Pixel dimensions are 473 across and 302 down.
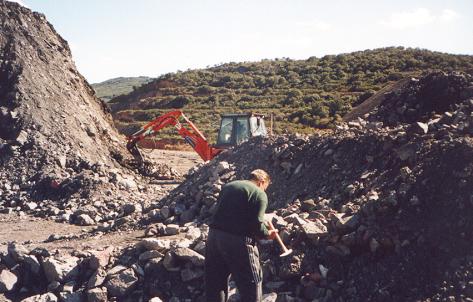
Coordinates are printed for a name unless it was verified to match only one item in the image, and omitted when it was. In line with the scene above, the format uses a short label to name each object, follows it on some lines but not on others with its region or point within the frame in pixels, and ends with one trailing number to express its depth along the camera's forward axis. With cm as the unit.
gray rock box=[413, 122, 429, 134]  673
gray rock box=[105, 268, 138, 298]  547
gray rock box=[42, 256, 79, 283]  579
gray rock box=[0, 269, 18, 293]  578
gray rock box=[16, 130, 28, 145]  1244
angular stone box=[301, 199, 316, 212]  644
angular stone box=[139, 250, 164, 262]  576
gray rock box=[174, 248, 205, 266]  545
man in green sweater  415
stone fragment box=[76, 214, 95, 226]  976
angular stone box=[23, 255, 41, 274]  600
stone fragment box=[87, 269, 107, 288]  558
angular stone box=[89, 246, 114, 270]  587
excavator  1316
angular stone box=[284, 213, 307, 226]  550
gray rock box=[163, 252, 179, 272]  552
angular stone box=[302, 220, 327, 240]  521
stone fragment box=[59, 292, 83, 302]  547
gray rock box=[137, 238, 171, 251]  589
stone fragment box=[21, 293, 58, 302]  544
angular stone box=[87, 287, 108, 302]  539
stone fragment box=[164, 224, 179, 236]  724
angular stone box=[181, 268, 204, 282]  539
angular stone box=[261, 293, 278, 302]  479
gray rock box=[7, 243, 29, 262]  617
